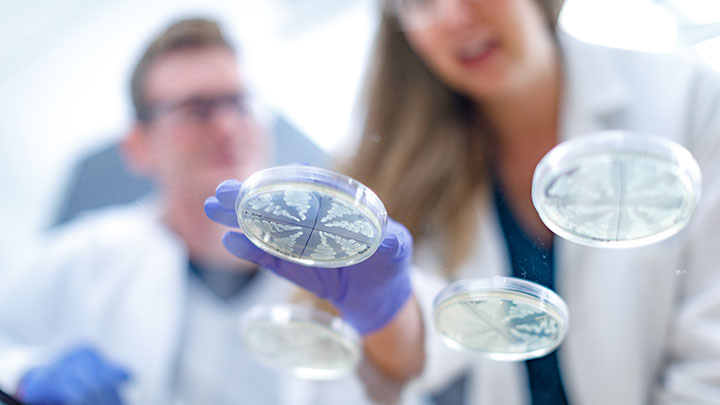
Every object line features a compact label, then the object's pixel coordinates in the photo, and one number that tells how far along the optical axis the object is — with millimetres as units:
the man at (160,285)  896
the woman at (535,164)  696
